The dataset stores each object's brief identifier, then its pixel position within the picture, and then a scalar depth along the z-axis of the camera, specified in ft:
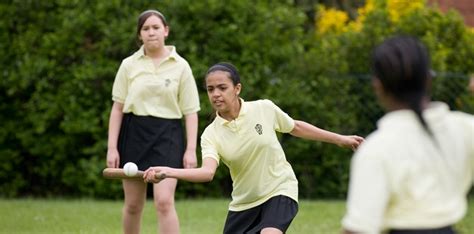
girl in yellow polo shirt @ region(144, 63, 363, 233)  39.70
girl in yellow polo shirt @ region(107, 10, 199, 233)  49.37
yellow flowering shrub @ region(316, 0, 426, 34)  85.56
